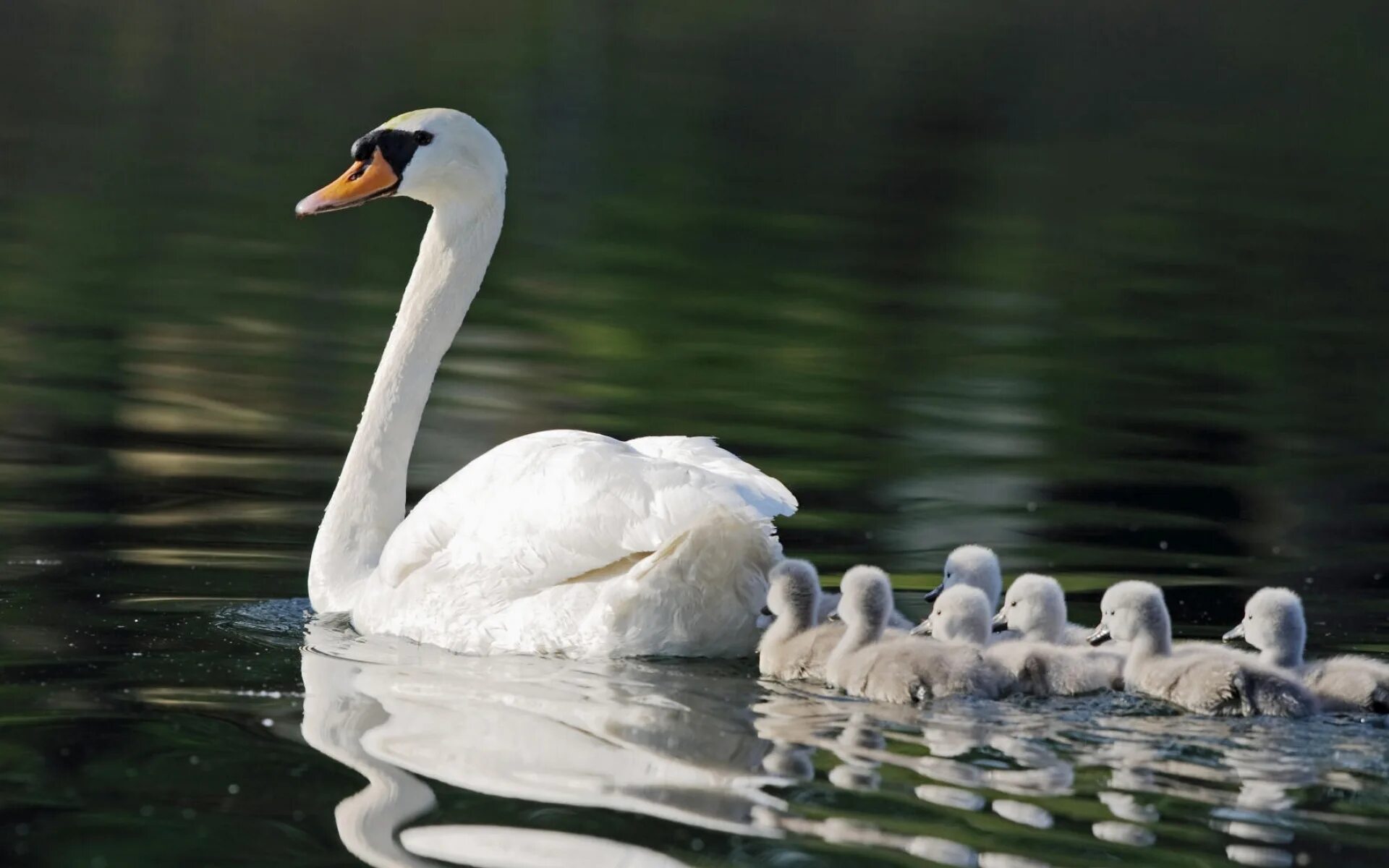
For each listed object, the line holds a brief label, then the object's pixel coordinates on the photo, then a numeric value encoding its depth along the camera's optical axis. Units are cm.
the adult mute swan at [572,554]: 1580
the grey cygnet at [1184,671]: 1489
